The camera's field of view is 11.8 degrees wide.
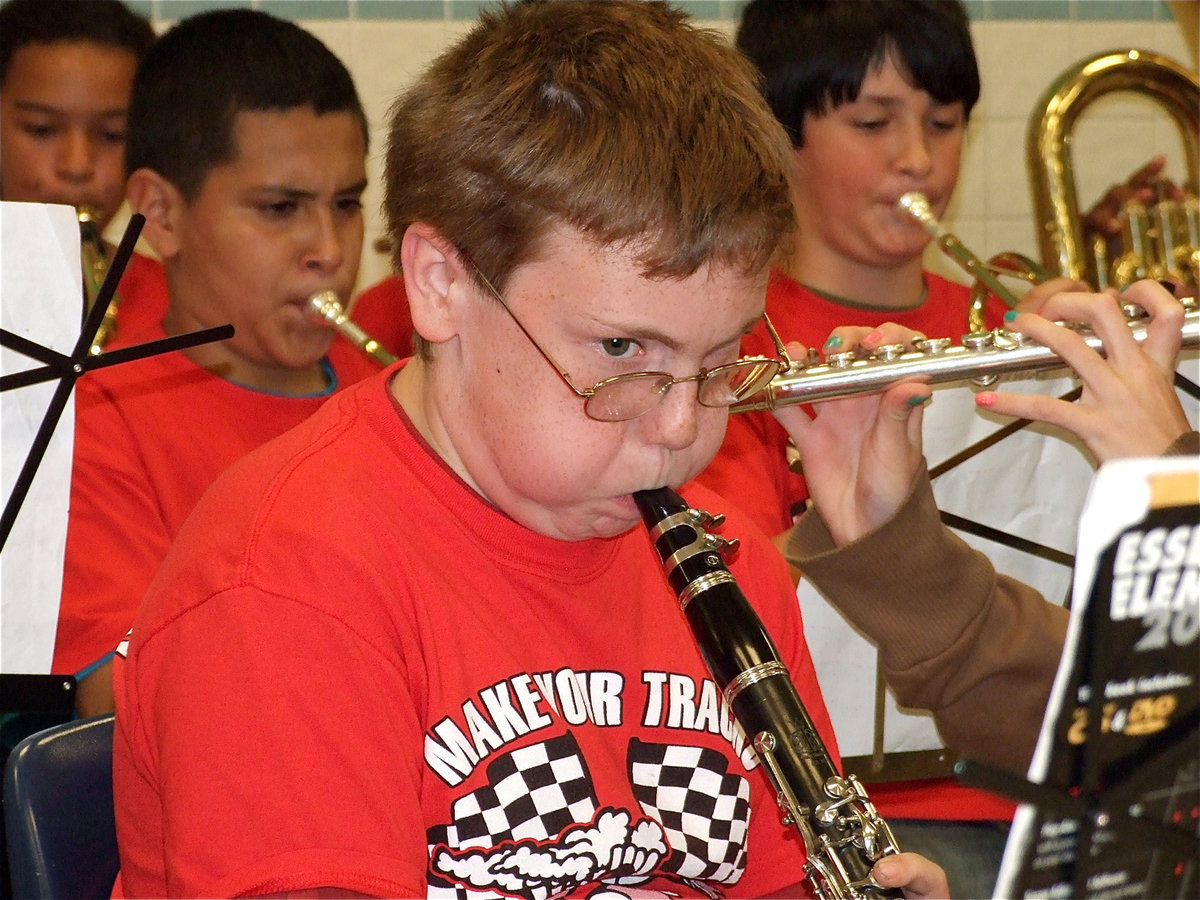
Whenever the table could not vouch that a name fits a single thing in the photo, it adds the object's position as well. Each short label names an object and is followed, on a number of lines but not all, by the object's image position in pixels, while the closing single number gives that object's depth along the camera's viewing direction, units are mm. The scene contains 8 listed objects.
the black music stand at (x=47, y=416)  3172
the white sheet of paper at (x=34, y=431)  3180
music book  2736
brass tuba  4530
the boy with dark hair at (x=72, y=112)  4235
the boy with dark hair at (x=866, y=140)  3843
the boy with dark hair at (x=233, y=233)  3636
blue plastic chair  3072
